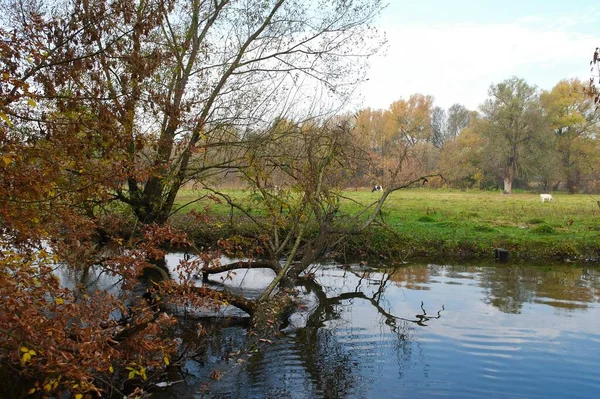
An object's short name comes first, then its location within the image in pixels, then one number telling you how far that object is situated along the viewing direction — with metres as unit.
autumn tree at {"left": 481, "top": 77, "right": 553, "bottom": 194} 50.78
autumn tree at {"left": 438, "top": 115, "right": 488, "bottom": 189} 52.84
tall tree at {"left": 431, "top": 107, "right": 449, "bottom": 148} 80.61
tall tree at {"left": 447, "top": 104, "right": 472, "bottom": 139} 83.50
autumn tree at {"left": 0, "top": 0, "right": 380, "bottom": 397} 4.99
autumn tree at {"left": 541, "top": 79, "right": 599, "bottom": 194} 51.84
